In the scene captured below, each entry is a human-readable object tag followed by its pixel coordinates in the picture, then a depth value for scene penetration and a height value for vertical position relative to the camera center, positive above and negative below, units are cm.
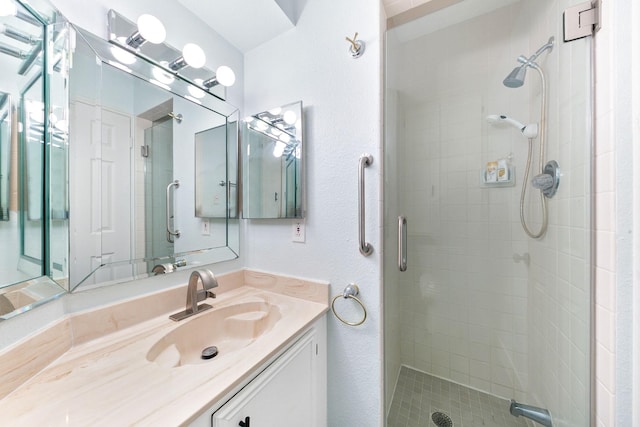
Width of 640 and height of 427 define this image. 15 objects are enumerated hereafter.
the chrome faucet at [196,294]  88 -36
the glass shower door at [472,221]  97 -4
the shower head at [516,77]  104 +64
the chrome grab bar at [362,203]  98 +4
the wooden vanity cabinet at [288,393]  61 -60
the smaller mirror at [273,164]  117 +27
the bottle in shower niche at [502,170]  110 +21
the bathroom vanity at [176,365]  50 -44
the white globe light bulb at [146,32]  85 +70
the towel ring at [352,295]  101 -38
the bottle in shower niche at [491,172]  112 +20
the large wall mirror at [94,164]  58 +17
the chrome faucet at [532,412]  94 -89
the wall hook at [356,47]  101 +75
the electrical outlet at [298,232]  118 -11
